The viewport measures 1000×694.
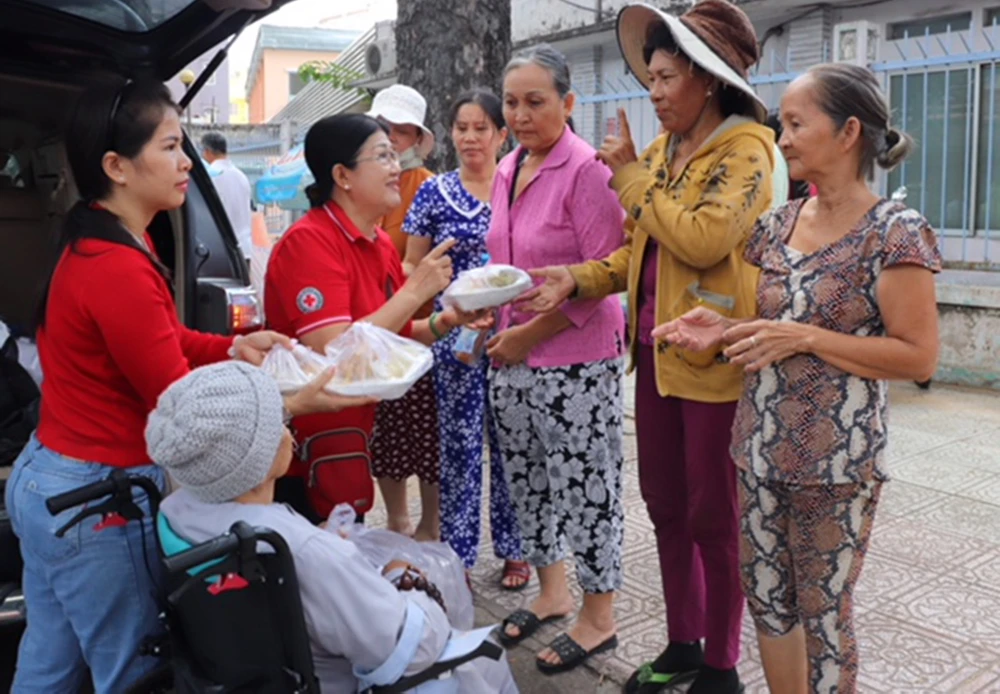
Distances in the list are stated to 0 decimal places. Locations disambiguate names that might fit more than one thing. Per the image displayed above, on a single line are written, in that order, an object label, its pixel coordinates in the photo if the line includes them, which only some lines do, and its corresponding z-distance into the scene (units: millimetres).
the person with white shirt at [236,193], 7809
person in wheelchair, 1997
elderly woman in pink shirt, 3131
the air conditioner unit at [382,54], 14219
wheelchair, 1863
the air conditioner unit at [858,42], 7500
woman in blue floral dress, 3752
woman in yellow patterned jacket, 2582
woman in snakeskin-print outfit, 2193
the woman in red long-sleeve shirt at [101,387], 2156
